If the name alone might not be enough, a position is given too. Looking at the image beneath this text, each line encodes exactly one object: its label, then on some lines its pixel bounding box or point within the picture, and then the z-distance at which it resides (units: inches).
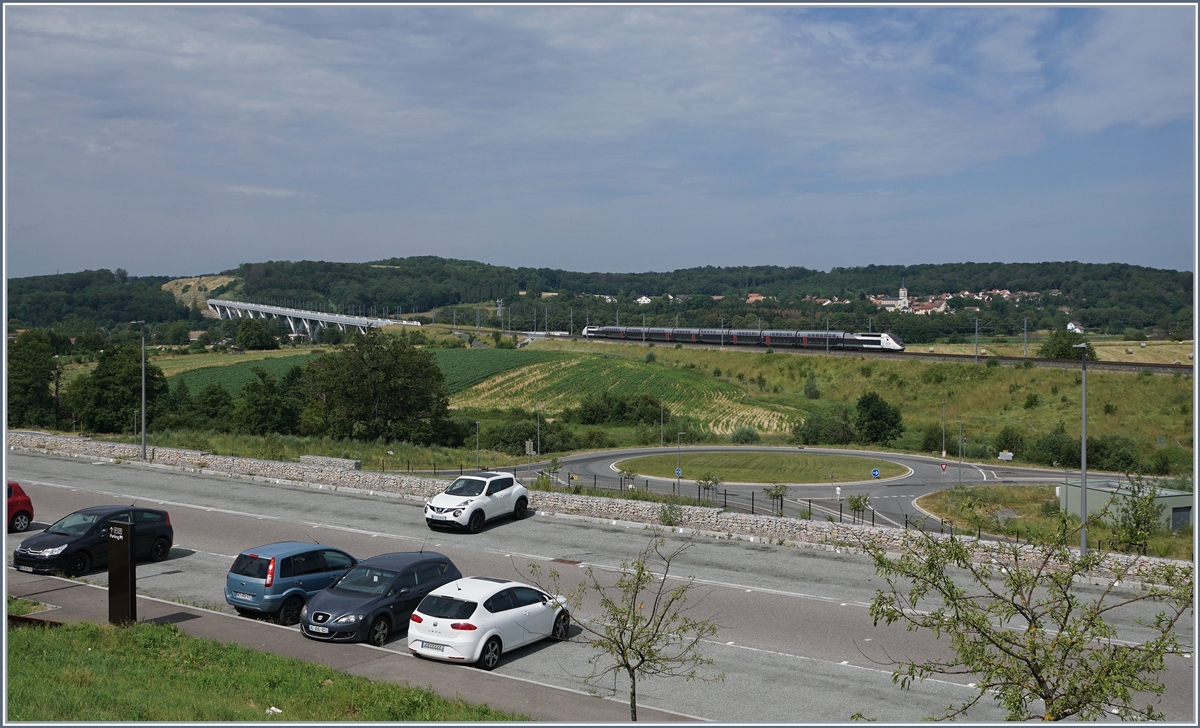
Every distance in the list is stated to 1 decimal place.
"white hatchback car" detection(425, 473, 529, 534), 962.1
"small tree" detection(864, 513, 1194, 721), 329.4
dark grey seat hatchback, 599.8
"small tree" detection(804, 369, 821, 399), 3472.0
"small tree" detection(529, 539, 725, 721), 449.7
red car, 943.7
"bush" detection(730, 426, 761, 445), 2753.4
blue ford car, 649.6
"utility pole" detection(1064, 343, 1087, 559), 839.7
